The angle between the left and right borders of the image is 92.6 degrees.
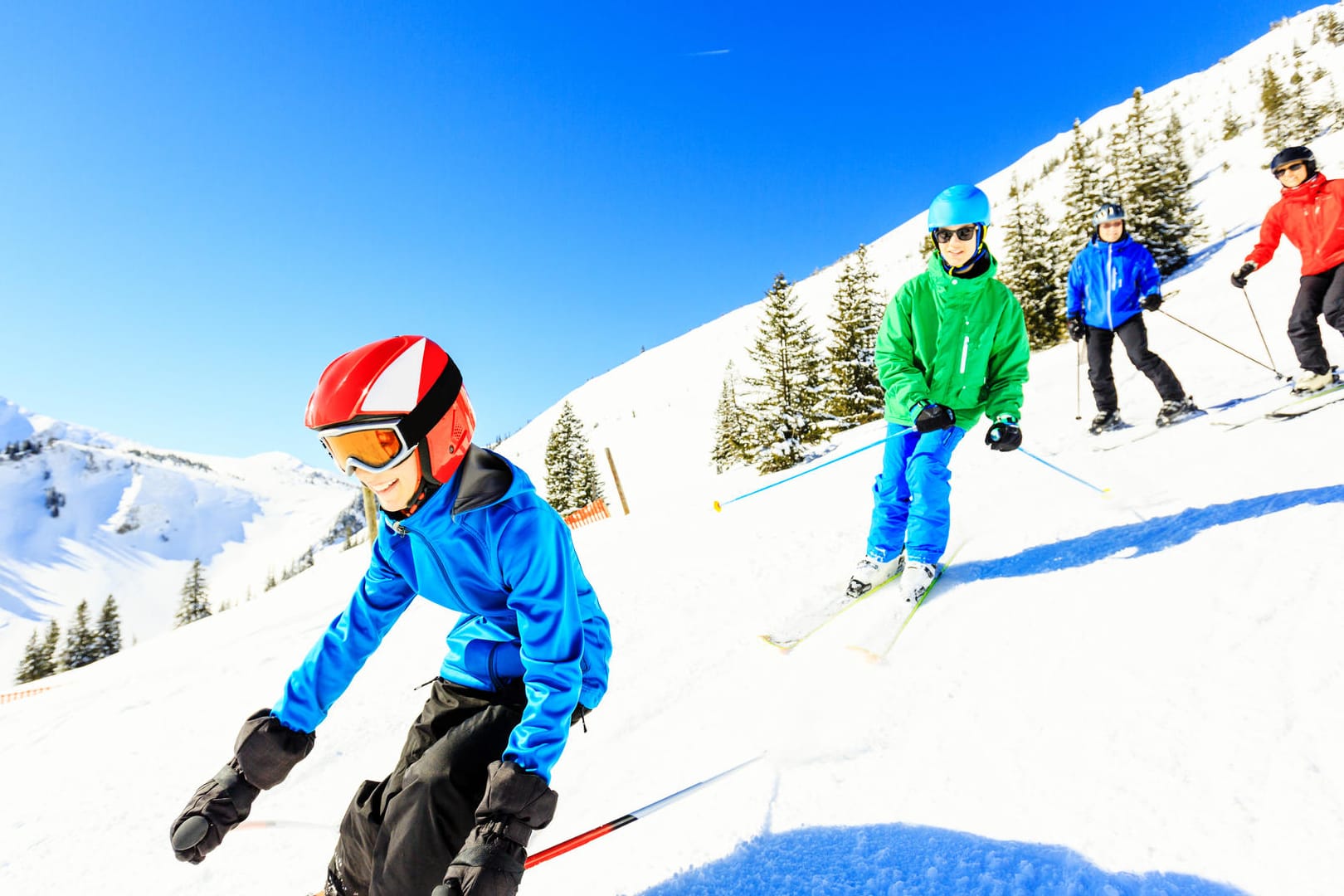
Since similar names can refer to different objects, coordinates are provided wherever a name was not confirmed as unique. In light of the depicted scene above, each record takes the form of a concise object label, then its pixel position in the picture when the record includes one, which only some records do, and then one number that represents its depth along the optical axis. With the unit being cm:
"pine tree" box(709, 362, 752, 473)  2725
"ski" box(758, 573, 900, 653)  336
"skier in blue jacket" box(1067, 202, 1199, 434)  634
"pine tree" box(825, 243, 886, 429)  2441
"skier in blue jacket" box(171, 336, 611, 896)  165
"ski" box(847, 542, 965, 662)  291
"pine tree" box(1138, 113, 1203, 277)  2611
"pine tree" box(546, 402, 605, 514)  3481
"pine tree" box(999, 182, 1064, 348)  2714
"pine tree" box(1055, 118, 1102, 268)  2588
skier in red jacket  545
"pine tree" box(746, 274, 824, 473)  2369
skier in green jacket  358
